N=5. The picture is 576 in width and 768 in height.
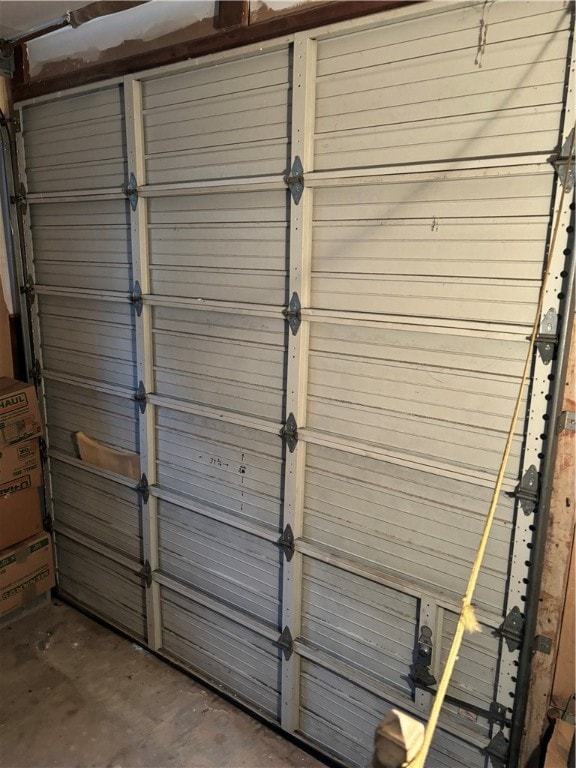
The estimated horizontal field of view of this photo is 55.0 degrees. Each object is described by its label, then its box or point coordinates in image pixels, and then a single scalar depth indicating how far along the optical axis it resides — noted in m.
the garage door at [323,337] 2.07
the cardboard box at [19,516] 3.65
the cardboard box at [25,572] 3.67
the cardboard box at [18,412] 3.52
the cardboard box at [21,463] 3.57
